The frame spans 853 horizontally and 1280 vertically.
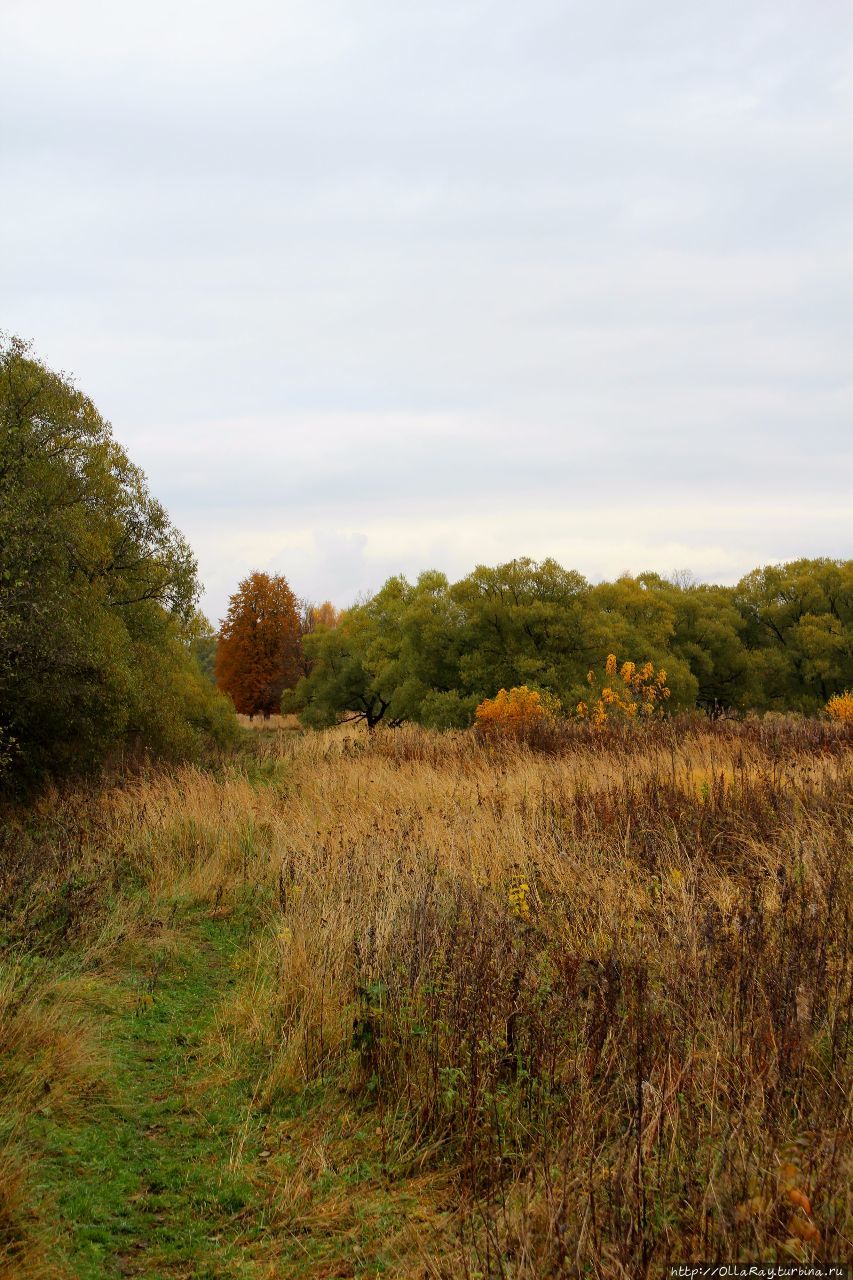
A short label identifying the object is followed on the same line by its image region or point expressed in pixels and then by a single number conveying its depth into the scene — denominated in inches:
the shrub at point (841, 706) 1037.6
